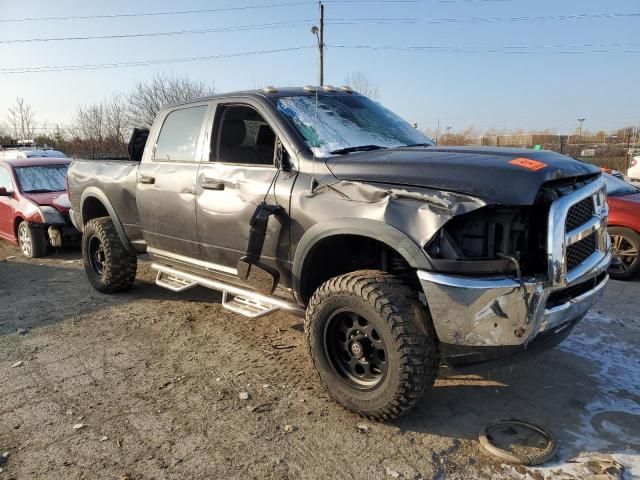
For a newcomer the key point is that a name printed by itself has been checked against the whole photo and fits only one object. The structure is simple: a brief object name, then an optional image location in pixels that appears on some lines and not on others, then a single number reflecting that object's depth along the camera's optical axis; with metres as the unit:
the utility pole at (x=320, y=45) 26.12
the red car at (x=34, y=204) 8.11
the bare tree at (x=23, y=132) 50.69
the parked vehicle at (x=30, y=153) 14.00
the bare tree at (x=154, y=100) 37.41
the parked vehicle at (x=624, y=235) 6.44
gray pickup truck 2.72
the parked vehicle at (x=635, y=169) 14.83
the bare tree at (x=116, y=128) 40.97
